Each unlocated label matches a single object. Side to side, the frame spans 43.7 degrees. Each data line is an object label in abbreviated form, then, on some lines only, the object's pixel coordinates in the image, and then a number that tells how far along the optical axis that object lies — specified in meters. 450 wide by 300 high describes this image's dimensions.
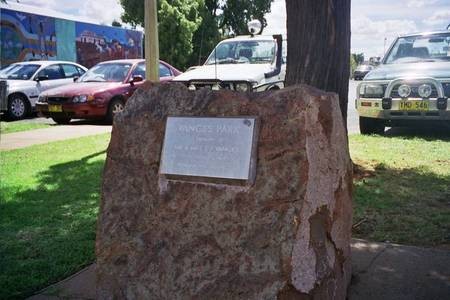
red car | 12.39
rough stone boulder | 2.78
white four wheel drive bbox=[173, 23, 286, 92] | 9.43
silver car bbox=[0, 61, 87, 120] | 14.28
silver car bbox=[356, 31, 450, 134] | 8.68
